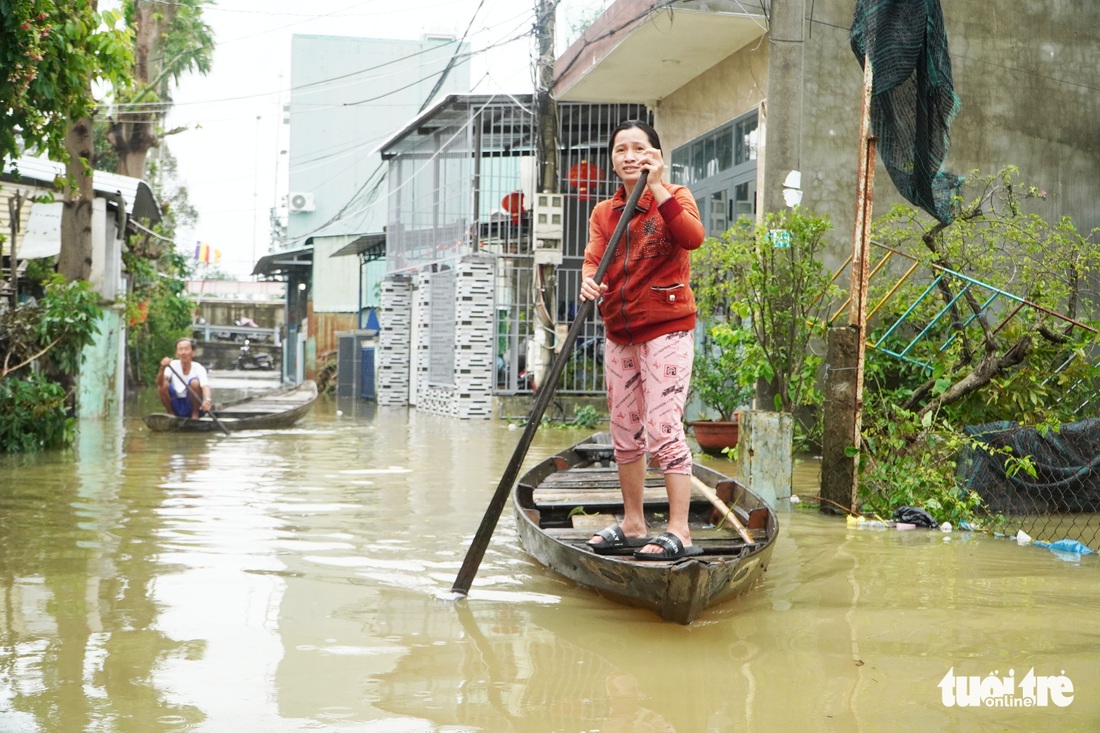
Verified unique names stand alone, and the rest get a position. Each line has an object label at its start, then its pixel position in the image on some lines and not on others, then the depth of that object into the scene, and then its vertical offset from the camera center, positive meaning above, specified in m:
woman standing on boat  4.79 +0.19
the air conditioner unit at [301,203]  35.19 +4.51
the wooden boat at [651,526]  4.23 -0.91
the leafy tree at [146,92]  19.95 +4.55
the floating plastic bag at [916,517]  7.09 -1.07
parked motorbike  44.22 -0.86
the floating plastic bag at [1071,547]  6.19 -1.09
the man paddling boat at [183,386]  14.65 -0.66
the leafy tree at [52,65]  6.80 +1.87
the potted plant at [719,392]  11.25 -0.47
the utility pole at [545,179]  15.70 +2.61
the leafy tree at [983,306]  7.68 +0.40
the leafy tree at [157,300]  23.56 +0.96
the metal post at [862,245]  7.20 +0.73
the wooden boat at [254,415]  14.27 -1.09
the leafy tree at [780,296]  8.38 +0.45
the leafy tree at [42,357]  10.82 -0.24
